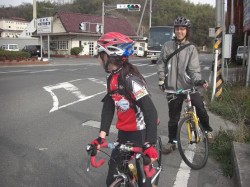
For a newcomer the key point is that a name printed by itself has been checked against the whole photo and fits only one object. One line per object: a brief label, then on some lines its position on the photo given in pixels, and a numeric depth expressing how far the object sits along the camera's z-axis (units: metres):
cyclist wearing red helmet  2.55
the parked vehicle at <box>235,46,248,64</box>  30.32
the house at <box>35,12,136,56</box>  46.70
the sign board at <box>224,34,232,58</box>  10.90
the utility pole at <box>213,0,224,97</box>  9.32
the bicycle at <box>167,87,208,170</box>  4.53
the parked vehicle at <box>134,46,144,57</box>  49.00
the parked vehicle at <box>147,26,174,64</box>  28.09
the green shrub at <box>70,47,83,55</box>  45.38
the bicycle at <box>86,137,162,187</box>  2.48
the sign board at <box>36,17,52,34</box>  34.44
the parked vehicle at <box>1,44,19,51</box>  40.70
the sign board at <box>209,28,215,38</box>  13.70
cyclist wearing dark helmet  4.73
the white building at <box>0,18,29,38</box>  90.55
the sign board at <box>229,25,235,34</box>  17.97
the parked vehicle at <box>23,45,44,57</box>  42.44
